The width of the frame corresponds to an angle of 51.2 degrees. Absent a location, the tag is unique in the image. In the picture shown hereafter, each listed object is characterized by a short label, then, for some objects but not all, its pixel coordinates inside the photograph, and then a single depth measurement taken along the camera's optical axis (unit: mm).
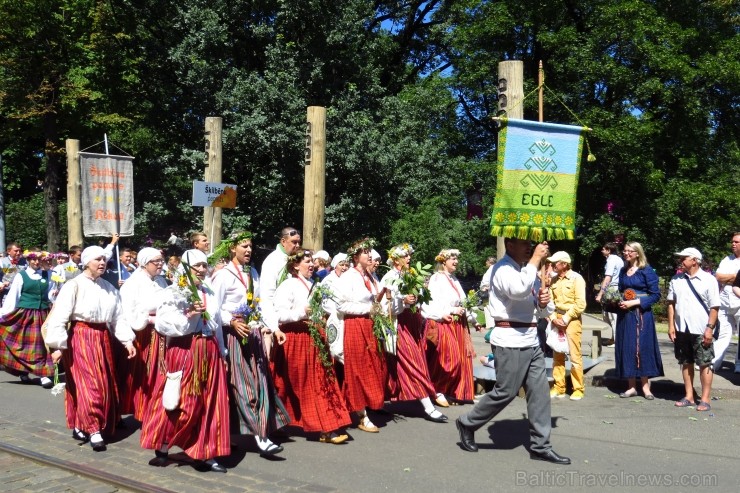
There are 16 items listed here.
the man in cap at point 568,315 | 9055
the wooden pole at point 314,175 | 10922
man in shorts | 8297
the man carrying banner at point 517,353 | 6465
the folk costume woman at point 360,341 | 7500
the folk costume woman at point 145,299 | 6840
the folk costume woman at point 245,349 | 6637
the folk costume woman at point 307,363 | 7047
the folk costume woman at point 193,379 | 6160
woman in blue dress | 9023
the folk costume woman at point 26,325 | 10648
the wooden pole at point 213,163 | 12906
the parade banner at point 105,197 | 12992
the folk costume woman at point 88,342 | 6988
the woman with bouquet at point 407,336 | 8141
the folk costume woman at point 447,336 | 8812
